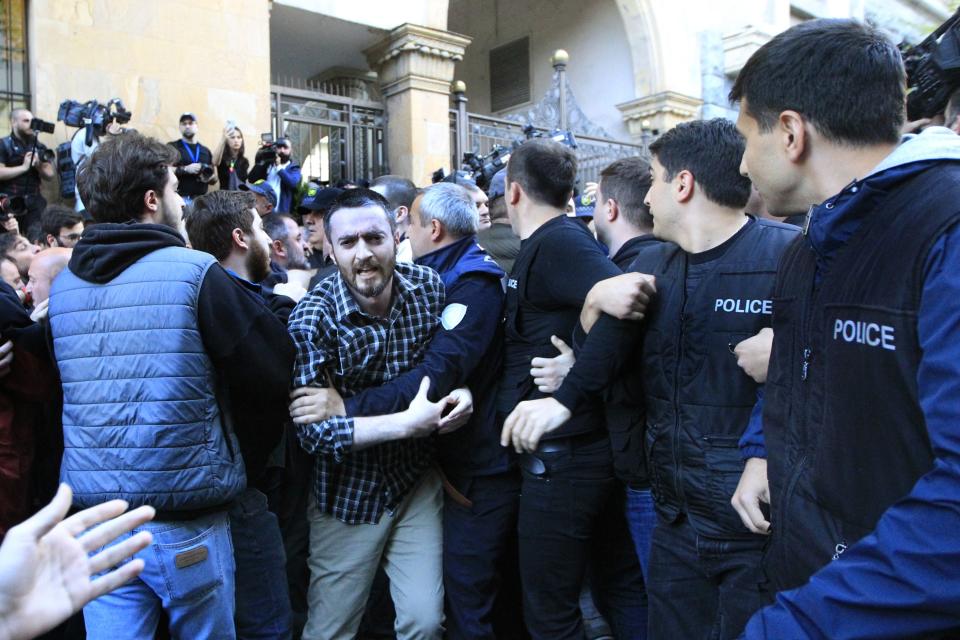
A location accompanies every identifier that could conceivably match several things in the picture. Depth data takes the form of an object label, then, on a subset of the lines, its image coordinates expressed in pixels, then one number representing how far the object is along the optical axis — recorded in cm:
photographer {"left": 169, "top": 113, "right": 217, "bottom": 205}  624
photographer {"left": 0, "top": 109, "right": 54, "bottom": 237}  600
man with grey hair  283
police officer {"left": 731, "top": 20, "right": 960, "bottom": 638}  106
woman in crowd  697
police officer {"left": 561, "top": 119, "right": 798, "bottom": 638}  209
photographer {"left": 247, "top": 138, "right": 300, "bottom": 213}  707
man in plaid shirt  271
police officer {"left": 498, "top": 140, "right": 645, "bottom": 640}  270
